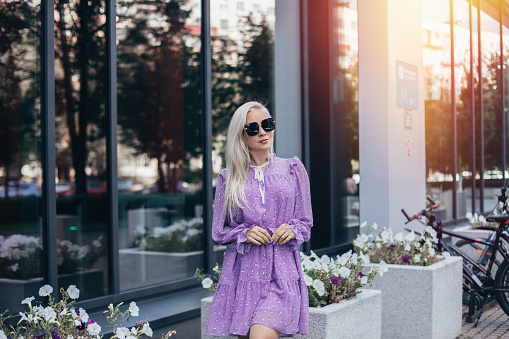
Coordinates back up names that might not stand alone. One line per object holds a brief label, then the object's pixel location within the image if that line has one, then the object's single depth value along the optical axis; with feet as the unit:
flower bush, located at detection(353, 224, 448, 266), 17.85
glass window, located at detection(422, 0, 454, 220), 32.91
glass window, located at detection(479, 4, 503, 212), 41.22
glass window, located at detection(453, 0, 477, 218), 36.73
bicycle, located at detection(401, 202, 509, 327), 19.86
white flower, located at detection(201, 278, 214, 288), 12.80
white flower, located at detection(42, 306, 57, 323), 8.99
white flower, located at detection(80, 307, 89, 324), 9.11
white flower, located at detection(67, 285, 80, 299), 9.22
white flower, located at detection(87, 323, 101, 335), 8.83
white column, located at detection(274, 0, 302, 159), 23.18
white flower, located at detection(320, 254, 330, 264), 14.48
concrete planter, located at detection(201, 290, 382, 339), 12.15
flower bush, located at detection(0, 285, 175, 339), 8.92
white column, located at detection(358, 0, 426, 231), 22.52
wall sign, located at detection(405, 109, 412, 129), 23.85
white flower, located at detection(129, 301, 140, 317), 9.32
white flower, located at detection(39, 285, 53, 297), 9.36
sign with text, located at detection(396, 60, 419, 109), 23.34
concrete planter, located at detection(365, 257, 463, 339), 16.70
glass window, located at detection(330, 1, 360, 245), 24.54
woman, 10.01
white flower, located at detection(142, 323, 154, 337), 9.18
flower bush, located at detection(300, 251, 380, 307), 13.02
